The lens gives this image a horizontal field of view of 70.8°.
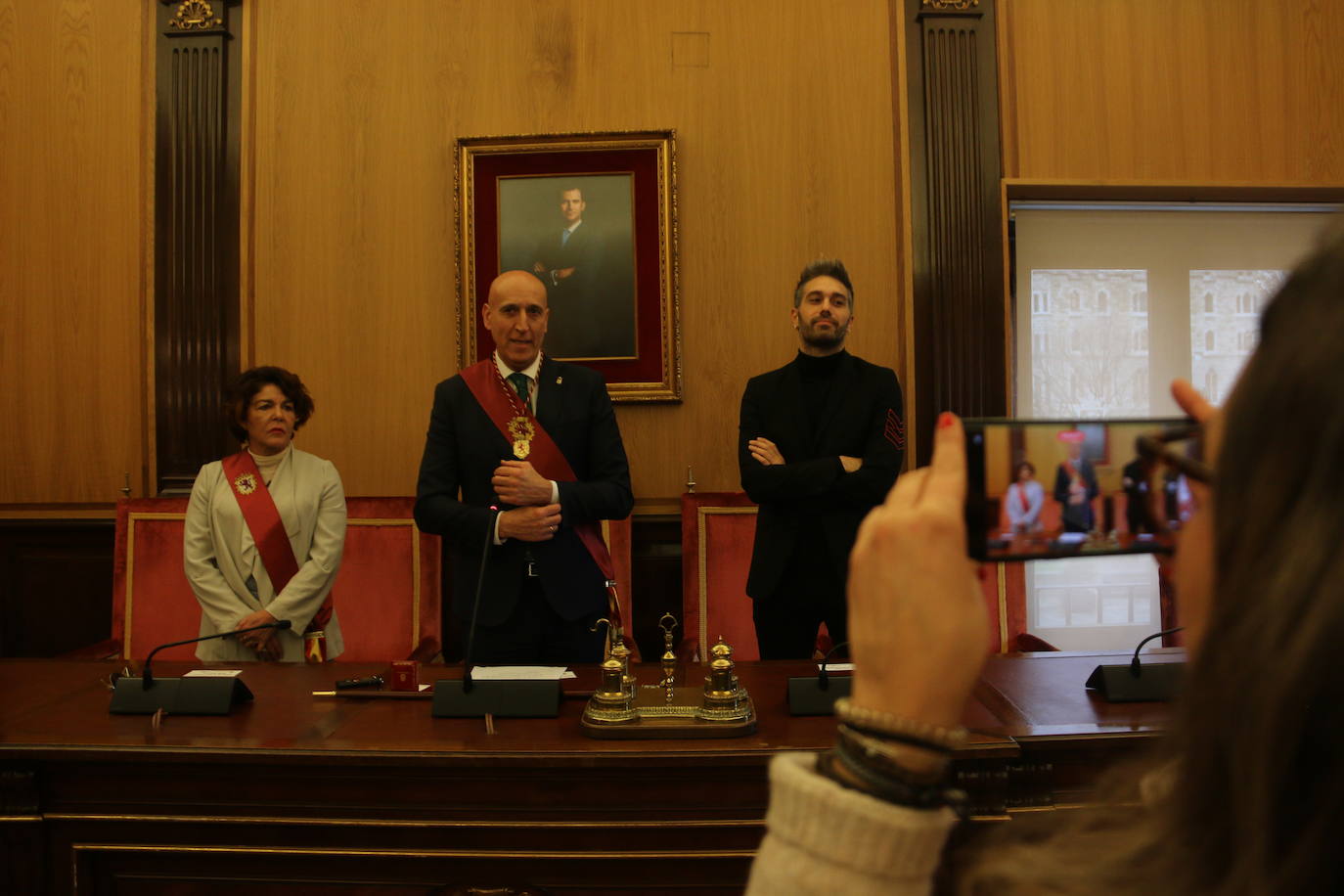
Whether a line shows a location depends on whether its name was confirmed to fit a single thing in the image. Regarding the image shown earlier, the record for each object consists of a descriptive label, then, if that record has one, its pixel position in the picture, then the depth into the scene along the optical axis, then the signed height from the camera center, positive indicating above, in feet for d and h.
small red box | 7.02 -1.46
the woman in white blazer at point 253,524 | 9.66 -0.51
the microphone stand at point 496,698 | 6.28 -1.48
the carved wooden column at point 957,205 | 12.78 +3.59
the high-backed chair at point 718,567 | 11.20 -1.12
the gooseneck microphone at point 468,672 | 6.20 -1.30
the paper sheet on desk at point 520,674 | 6.72 -1.43
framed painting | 12.85 +3.21
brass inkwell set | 5.74 -1.48
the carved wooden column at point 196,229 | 13.19 +3.58
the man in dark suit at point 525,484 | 8.68 -0.06
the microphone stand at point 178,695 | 6.45 -1.46
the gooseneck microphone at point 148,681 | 6.55 -1.37
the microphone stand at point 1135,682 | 6.47 -1.48
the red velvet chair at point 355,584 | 11.43 -1.26
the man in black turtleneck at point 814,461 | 9.08 +0.12
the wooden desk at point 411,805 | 5.48 -1.92
